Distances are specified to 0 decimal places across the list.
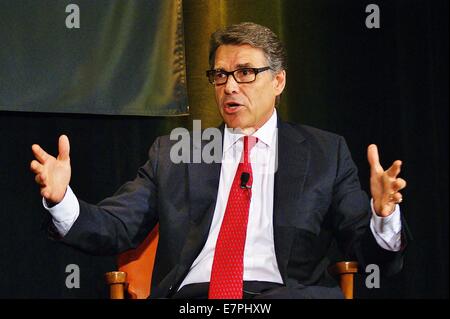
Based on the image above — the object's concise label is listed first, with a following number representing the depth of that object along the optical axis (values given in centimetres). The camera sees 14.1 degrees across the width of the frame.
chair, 604
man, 580
